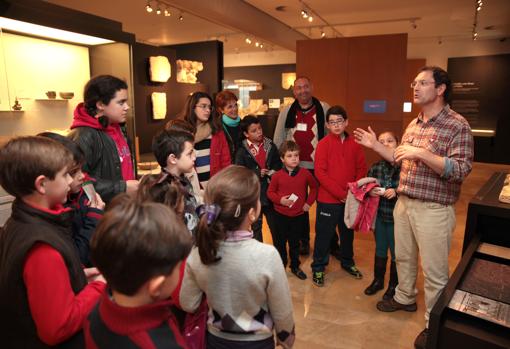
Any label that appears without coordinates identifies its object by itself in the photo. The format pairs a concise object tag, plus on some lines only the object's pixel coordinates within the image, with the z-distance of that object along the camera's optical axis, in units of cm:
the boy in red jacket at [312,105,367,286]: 309
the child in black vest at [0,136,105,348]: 103
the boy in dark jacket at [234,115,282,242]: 323
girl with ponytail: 124
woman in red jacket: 294
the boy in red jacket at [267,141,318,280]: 316
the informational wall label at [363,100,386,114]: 494
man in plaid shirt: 216
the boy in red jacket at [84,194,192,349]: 83
